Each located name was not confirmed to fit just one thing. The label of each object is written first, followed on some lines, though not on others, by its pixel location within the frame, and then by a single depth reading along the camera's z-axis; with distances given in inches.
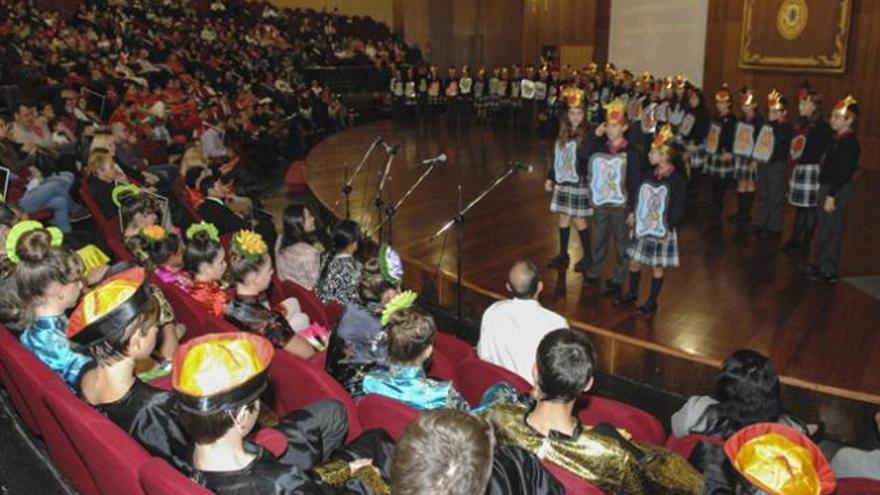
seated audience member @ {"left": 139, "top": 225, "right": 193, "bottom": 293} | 146.6
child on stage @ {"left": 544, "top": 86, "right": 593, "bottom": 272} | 220.4
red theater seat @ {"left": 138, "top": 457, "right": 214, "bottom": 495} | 61.4
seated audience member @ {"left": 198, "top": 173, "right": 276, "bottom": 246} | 215.6
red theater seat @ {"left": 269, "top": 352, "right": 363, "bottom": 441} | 97.9
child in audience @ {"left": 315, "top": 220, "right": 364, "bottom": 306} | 156.4
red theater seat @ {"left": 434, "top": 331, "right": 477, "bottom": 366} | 128.1
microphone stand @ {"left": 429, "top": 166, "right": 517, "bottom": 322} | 194.5
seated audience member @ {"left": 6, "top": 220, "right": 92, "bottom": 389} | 104.0
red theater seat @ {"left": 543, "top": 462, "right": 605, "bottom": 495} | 75.2
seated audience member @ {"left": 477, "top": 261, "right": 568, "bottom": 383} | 127.3
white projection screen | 470.6
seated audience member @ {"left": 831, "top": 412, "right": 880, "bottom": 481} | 98.3
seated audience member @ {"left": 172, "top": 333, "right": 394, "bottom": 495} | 68.7
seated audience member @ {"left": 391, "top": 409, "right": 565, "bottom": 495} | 58.4
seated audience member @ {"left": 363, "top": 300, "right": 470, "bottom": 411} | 94.3
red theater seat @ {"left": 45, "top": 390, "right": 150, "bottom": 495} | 71.0
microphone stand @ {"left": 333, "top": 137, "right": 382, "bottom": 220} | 257.4
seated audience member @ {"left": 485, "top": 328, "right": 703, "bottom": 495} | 81.4
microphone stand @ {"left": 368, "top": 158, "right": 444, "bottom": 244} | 225.3
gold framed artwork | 381.1
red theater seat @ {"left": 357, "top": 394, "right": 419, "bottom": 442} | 88.0
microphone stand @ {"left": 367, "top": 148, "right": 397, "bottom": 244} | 238.3
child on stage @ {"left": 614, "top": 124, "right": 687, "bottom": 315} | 183.9
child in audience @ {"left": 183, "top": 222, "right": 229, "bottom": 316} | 138.5
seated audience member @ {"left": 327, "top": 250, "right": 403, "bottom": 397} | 112.1
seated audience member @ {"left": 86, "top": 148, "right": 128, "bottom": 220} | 216.4
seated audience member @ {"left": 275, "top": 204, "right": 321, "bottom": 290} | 171.2
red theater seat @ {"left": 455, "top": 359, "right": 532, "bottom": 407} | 113.4
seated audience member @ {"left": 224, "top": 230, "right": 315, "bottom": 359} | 123.4
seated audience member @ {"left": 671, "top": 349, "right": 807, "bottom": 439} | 103.0
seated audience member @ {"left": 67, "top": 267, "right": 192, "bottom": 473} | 83.6
